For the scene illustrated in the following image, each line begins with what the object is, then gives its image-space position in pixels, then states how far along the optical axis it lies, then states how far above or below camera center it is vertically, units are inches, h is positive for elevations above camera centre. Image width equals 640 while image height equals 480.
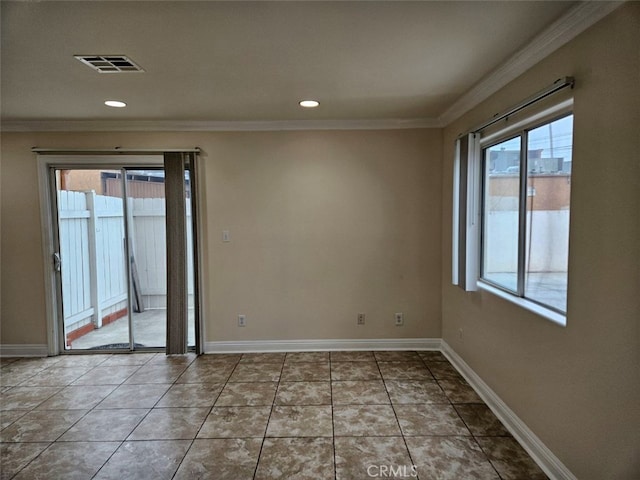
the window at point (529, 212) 79.3 +1.6
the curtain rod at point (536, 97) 69.7 +26.8
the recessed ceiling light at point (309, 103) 118.6 +39.7
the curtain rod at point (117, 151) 143.7 +28.8
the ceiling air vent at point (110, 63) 82.9 +38.5
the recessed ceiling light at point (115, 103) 116.5 +39.5
